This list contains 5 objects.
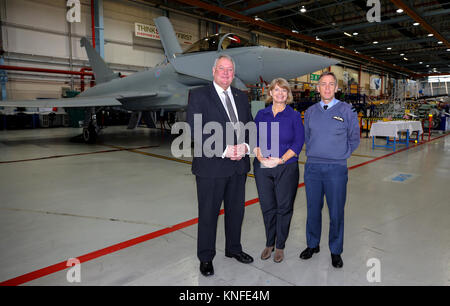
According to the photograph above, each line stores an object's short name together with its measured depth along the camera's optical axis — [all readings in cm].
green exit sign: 2715
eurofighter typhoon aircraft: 684
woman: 234
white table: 834
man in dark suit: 214
